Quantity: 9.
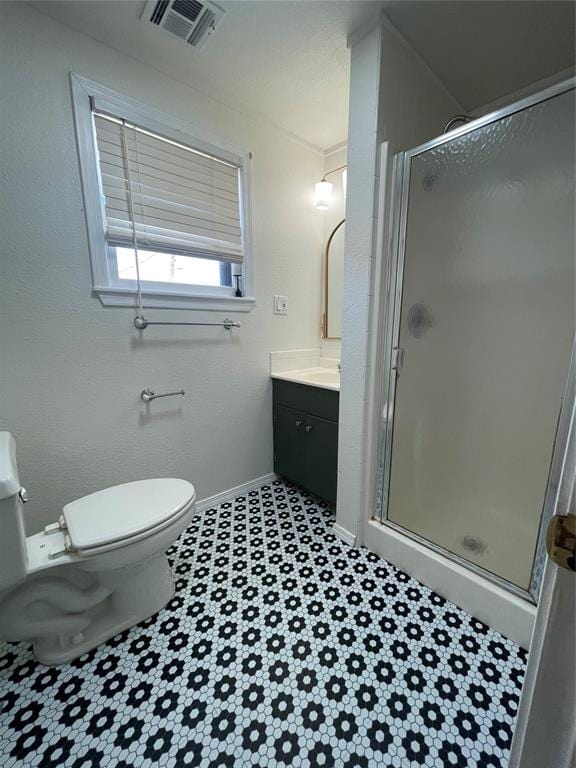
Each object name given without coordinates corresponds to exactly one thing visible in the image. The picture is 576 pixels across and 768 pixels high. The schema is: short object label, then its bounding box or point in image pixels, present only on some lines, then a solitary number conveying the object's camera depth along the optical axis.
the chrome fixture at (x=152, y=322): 1.51
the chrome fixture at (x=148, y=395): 1.58
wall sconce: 1.98
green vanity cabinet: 1.74
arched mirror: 2.11
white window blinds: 1.39
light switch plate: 2.00
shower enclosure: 1.14
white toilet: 0.93
